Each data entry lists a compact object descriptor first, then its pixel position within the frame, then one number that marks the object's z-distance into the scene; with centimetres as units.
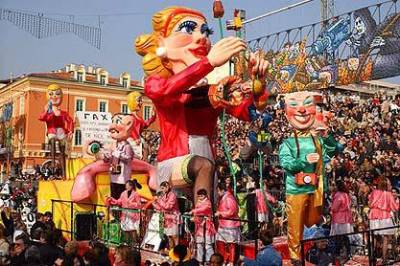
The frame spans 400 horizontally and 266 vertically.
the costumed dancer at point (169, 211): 706
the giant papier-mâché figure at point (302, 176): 639
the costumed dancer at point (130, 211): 788
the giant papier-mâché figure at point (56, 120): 1181
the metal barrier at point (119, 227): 706
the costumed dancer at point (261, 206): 913
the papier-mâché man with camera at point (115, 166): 903
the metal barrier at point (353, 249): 590
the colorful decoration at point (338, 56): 1702
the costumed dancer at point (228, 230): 707
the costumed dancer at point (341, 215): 735
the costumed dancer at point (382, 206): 754
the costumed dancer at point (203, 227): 676
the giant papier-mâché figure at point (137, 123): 1025
